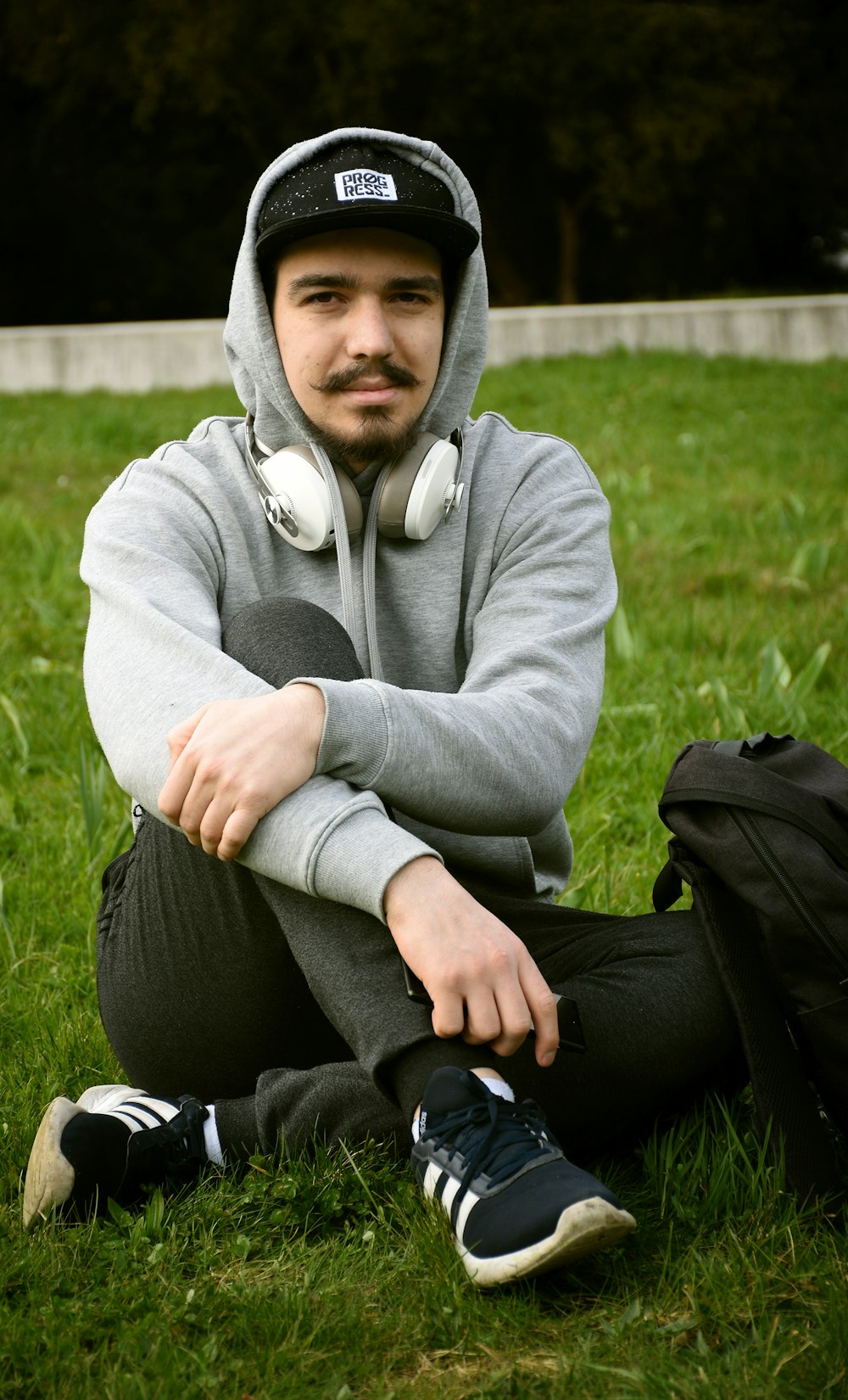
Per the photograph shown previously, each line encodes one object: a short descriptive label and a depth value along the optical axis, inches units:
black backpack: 72.4
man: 68.1
